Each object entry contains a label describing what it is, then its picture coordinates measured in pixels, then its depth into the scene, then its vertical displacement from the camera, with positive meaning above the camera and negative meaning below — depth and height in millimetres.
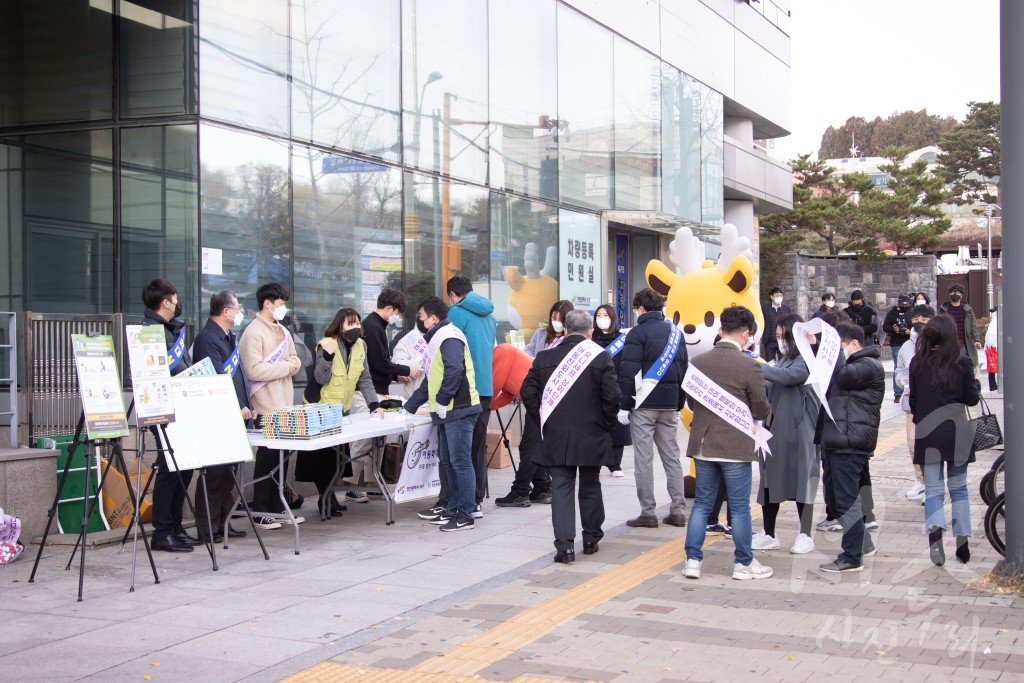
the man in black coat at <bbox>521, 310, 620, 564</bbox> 7879 -654
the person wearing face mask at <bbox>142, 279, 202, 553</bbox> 8148 -1106
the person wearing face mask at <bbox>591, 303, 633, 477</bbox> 10531 +20
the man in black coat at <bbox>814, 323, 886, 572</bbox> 7555 -725
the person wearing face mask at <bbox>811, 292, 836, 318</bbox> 17859 +505
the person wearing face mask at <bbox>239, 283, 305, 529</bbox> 8969 -210
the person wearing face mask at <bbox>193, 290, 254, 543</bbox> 8523 -258
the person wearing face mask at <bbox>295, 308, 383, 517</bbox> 9781 -442
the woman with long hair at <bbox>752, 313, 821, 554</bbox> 8148 -813
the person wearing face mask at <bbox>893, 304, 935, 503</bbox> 9852 -414
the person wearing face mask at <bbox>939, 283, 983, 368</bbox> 13909 +212
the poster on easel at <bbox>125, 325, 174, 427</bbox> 7301 -299
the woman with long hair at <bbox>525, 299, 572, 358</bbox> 11336 +74
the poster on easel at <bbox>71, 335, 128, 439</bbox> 7086 -371
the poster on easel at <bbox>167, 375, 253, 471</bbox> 7668 -681
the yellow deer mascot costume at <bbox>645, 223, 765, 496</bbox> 10484 +339
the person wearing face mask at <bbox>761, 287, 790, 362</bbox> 17922 +306
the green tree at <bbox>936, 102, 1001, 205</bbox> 52250 +8588
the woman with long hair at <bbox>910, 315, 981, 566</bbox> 7629 -612
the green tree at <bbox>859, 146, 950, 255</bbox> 40094 +4615
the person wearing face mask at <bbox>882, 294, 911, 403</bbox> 15492 +66
